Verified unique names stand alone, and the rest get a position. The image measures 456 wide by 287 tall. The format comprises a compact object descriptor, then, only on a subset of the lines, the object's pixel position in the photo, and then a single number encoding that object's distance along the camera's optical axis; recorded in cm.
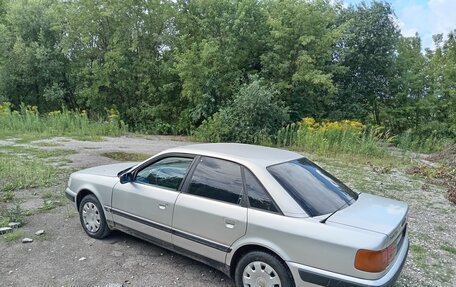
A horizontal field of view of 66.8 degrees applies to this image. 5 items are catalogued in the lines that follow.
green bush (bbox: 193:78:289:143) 1187
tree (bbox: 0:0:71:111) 1703
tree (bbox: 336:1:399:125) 1575
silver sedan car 262
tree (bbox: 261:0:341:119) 1358
